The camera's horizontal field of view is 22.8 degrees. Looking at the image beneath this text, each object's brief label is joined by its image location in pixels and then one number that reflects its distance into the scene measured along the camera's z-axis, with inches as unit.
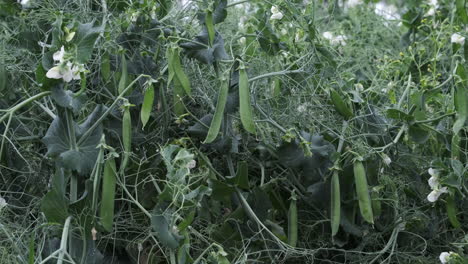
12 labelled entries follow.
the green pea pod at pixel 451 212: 59.9
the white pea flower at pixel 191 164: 53.9
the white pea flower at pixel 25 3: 62.6
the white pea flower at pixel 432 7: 73.6
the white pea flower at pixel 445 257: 58.5
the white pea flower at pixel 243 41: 65.6
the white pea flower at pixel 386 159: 59.2
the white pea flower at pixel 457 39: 65.6
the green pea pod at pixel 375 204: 59.2
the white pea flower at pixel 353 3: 84.3
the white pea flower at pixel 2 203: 56.5
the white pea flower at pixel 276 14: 60.9
